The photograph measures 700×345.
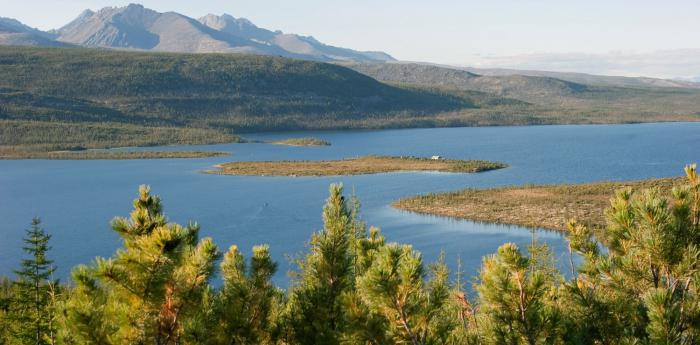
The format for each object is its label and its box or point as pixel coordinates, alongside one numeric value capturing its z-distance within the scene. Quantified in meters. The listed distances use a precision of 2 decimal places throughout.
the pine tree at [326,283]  10.88
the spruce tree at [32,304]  22.94
